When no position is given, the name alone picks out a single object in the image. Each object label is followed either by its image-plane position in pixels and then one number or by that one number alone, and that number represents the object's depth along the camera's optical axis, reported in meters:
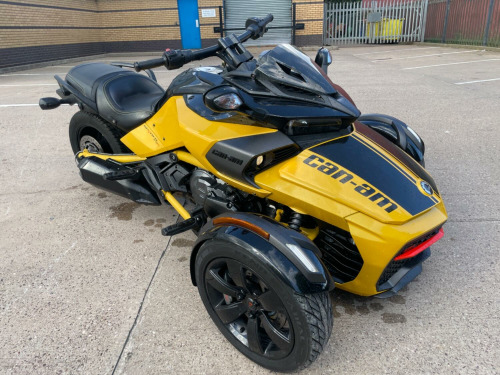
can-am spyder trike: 1.67
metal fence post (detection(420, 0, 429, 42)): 18.11
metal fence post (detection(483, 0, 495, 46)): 13.43
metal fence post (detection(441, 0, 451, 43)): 16.38
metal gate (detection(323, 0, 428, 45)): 18.52
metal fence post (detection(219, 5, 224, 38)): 16.52
